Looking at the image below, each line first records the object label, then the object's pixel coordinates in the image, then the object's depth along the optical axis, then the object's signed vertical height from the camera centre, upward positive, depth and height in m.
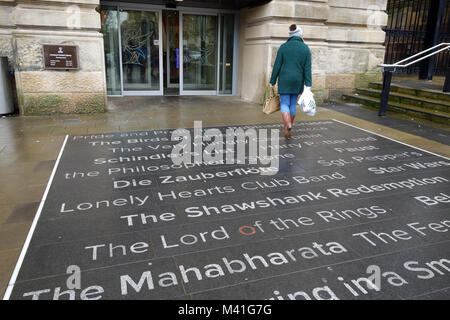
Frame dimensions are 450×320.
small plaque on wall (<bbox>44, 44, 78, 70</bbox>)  8.11 +0.12
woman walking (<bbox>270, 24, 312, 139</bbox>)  6.47 -0.02
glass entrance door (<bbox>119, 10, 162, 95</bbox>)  11.38 +0.33
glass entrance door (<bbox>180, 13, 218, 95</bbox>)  11.93 +0.31
